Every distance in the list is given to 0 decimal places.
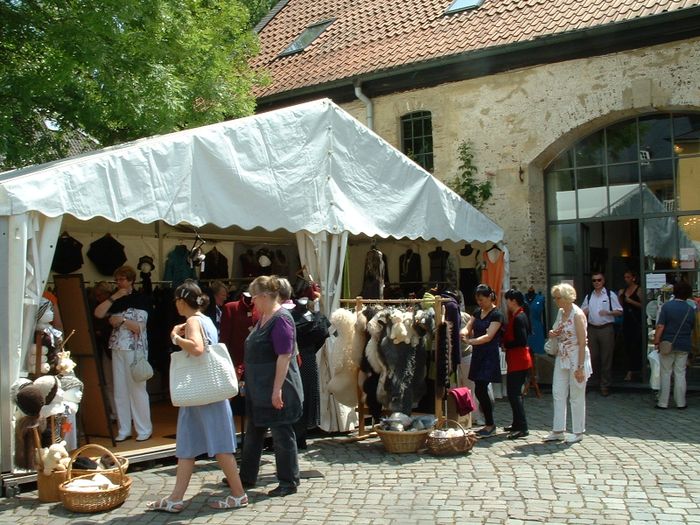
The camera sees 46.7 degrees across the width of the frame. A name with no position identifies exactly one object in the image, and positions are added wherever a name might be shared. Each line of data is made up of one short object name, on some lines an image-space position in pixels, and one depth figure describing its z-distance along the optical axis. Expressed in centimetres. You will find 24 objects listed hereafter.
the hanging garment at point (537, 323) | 1270
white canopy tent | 667
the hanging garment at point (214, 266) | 1143
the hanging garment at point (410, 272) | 1277
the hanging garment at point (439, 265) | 1259
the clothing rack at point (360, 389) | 848
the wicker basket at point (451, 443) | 790
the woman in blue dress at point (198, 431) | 604
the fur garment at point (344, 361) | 855
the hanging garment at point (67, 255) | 962
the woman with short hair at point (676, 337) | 1047
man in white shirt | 1227
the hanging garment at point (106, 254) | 1012
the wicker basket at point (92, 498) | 610
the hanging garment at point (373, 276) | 1070
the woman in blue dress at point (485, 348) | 870
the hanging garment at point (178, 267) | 1038
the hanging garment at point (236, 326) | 812
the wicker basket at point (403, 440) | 802
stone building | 1236
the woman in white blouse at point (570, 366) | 827
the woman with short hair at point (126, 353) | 840
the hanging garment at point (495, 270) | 1185
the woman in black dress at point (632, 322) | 1278
